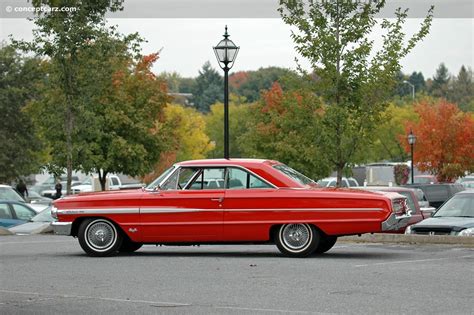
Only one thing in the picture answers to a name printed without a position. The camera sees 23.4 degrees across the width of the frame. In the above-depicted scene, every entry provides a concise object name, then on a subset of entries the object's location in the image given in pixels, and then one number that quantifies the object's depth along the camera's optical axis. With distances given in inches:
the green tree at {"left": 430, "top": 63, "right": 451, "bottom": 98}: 6382.9
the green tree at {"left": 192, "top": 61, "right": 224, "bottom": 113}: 7150.6
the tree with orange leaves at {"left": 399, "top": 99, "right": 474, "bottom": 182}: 2632.9
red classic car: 689.6
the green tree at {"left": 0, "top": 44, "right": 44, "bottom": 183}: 2304.4
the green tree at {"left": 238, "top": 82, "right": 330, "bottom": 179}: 1264.8
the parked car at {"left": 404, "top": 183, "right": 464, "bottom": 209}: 1692.9
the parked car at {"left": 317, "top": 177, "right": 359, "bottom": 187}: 2134.8
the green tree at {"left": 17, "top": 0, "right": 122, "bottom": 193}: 1283.2
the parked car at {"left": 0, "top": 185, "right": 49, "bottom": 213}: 1430.0
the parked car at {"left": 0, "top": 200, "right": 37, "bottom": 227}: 1187.7
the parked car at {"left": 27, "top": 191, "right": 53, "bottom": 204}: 2368.5
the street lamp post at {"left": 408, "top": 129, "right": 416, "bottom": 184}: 2313.4
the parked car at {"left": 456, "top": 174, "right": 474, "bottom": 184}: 2269.8
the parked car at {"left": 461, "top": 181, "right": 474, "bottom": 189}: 2092.8
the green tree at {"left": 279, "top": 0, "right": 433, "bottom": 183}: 1222.9
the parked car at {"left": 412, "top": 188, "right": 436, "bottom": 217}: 1195.4
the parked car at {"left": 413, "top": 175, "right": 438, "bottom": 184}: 2541.8
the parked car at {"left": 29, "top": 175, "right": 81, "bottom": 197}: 2970.5
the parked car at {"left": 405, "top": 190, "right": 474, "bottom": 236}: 833.5
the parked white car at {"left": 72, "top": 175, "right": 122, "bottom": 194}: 2363.4
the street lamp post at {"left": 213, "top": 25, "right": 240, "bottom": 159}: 1039.0
